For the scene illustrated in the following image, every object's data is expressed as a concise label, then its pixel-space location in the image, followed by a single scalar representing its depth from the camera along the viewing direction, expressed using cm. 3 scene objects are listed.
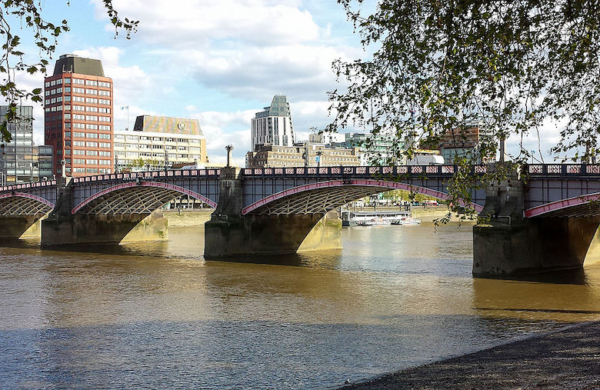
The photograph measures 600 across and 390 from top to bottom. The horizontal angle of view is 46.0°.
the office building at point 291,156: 17662
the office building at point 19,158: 14300
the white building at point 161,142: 17825
